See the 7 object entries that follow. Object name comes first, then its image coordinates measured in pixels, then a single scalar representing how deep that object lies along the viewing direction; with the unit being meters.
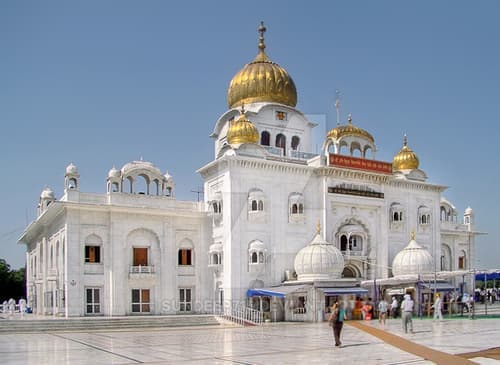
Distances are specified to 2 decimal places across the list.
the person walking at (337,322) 16.33
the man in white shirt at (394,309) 30.42
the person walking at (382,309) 26.05
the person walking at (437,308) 26.84
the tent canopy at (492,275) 29.70
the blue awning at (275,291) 29.12
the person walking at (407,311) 20.44
